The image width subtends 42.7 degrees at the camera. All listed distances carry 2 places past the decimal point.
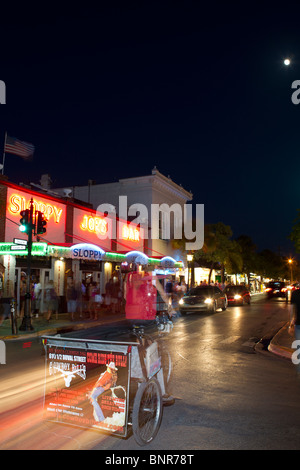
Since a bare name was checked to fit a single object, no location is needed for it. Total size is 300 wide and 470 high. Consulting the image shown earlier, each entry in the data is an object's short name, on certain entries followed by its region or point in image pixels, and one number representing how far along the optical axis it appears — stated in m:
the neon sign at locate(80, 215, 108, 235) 24.79
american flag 19.41
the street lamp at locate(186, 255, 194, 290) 34.04
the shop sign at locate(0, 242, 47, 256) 17.73
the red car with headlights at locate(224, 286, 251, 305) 29.33
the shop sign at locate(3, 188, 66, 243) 19.06
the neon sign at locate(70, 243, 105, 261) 20.06
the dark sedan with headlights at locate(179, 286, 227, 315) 22.30
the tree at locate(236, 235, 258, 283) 62.91
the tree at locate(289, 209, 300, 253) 11.84
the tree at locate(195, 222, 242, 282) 38.03
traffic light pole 14.27
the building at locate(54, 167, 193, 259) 34.62
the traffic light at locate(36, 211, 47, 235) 15.28
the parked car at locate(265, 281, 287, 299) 42.28
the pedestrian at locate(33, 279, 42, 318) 18.97
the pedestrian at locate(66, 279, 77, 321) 17.94
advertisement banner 4.11
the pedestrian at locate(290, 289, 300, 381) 8.01
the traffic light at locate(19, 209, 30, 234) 14.70
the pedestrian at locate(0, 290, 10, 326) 14.87
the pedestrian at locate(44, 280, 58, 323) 17.14
